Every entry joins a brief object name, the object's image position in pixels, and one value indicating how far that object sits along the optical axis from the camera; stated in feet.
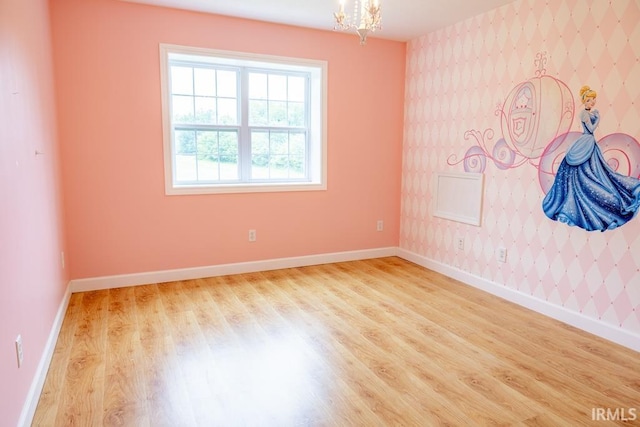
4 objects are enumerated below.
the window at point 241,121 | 13.07
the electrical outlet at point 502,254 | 11.91
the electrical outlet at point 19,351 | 6.03
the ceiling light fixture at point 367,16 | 6.92
